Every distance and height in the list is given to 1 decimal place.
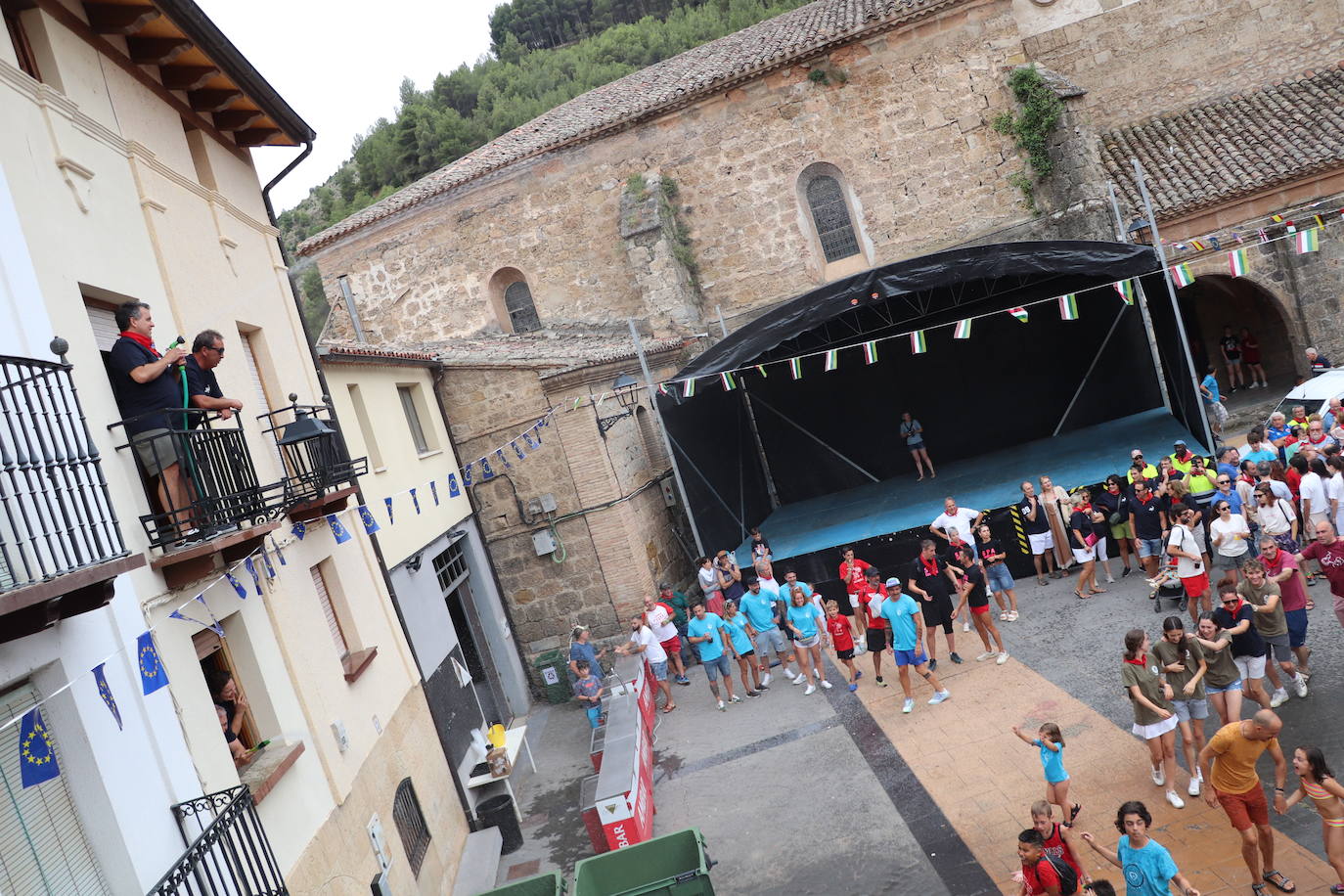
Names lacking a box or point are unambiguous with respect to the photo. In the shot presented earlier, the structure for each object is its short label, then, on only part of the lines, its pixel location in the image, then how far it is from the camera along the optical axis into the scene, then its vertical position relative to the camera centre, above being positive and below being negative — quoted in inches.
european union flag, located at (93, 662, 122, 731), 204.4 -27.4
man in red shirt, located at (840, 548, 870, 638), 556.7 -133.3
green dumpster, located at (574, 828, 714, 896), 319.3 -144.5
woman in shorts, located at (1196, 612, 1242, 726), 321.4 -141.1
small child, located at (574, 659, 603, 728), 539.2 -145.9
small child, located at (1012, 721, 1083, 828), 306.0 -146.3
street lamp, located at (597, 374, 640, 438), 628.1 +0.2
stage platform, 670.5 -133.5
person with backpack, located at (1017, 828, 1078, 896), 257.3 -147.8
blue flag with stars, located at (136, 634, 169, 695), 220.4 -27.1
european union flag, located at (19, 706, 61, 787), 174.2 -30.8
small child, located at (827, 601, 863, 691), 490.9 -141.1
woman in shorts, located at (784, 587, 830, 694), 509.7 -138.0
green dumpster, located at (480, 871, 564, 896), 323.3 -143.1
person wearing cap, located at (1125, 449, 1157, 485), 546.9 -116.6
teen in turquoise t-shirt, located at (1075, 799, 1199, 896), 241.1 -142.9
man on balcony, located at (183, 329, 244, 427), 268.7 +39.9
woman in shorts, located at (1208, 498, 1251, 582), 440.8 -133.5
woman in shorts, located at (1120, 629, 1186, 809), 319.6 -141.1
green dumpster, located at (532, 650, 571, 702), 634.8 -154.8
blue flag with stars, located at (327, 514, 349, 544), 372.5 -18.0
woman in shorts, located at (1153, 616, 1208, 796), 319.0 -136.3
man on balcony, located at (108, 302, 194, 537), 248.2 +34.7
